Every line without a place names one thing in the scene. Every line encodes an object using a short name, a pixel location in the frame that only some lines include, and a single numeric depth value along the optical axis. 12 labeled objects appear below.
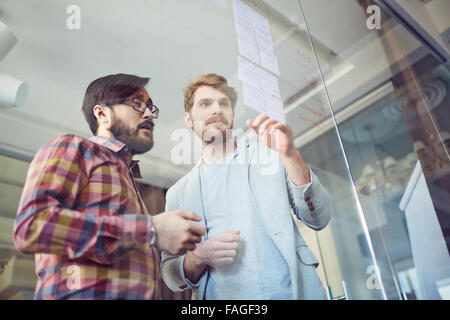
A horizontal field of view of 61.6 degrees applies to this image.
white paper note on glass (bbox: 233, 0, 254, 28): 1.23
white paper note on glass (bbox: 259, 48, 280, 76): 1.19
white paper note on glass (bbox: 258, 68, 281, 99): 1.14
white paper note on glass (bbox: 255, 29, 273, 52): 1.24
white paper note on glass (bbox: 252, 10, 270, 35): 1.29
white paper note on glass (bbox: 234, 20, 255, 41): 1.20
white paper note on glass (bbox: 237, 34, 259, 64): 1.15
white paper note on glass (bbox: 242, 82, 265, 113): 1.06
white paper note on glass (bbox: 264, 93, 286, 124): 1.09
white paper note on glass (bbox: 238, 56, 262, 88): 1.09
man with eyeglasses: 0.68
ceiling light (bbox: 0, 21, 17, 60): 0.82
